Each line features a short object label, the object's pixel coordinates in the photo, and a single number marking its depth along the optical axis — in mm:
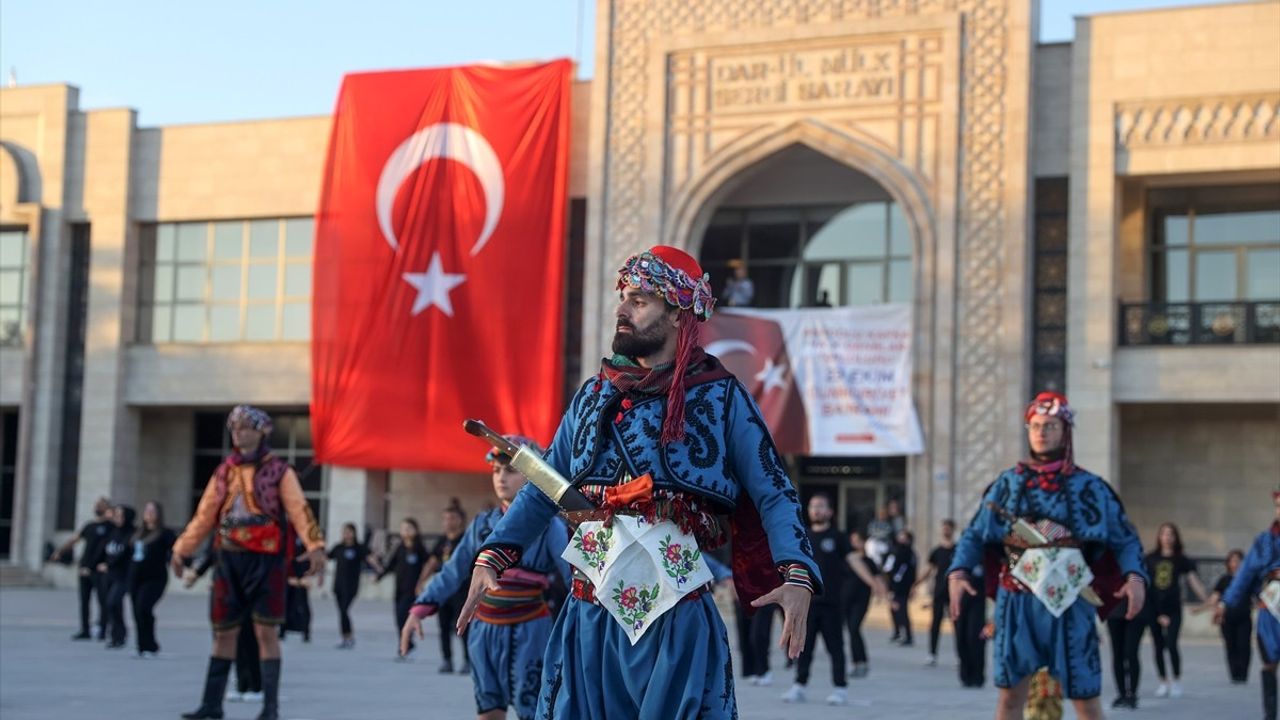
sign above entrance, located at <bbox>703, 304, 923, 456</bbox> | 25062
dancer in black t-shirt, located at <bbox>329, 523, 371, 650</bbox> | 18906
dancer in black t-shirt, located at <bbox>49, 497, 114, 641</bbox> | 18406
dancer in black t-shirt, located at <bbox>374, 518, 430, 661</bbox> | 17469
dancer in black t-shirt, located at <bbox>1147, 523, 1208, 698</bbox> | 15352
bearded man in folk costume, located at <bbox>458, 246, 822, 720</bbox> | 4977
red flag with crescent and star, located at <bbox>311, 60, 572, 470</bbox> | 27484
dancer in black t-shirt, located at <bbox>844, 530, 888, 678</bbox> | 15875
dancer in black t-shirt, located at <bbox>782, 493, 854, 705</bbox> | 13609
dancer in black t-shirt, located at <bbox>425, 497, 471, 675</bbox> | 14703
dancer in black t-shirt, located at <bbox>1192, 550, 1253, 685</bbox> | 15344
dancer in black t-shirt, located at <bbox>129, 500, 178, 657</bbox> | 16406
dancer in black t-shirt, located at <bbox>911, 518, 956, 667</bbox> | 17812
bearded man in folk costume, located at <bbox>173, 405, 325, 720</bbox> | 10352
